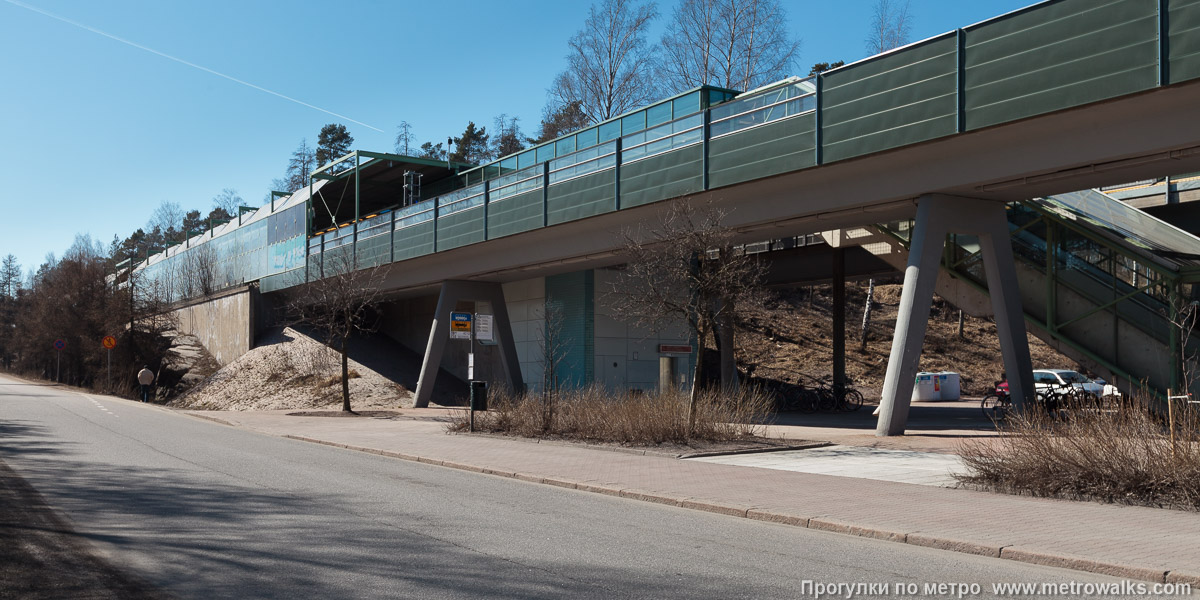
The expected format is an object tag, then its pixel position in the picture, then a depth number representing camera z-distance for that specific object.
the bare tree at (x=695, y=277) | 19.02
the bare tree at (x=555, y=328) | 34.86
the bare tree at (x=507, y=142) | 77.81
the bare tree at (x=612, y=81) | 47.28
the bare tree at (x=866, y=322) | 54.84
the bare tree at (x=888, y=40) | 46.03
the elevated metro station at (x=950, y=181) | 15.80
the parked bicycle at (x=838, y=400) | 33.59
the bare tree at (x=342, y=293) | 32.69
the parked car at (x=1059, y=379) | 33.91
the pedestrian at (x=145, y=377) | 41.72
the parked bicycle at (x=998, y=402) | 24.07
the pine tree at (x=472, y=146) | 79.62
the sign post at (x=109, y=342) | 44.62
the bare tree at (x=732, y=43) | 44.28
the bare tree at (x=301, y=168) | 93.31
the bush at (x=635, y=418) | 18.23
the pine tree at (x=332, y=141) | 89.69
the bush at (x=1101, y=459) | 10.20
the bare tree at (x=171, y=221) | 104.94
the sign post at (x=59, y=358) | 52.56
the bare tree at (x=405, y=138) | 87.69
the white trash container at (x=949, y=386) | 44.25
